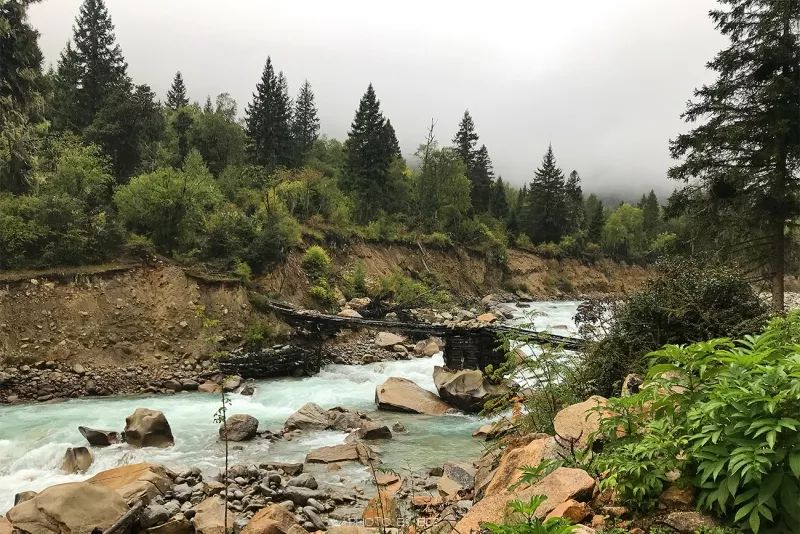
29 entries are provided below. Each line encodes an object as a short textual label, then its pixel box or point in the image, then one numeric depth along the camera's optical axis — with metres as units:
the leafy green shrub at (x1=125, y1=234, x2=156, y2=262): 24.17
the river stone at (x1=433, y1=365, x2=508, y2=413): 16.52
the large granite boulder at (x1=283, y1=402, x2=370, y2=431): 14.70
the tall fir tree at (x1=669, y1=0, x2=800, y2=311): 14.33
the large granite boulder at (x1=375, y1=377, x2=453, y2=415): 16.62
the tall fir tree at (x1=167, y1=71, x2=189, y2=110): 77.69
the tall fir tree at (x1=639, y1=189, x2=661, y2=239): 95.28
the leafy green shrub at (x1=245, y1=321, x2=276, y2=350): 23.67
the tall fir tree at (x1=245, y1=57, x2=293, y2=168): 53.94
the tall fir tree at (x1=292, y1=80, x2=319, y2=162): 70.06
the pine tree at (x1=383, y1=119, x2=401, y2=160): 55.63
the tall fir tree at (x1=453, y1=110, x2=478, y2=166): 71.94
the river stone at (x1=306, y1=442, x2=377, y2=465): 11.60
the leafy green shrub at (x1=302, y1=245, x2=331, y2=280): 33.66
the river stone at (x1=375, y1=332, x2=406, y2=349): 26.98
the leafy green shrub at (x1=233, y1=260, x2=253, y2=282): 26.14
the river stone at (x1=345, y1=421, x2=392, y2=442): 13.64
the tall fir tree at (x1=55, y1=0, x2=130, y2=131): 39.22
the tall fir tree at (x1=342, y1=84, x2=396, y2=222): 52.09
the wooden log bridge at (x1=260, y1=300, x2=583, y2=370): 21.50
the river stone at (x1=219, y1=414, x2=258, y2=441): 13.47
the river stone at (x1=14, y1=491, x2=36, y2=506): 8.97
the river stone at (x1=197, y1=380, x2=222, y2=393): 19.25
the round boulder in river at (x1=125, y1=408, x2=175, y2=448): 12.62
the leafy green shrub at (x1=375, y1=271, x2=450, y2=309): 36.47
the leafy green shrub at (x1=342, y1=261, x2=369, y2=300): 35.03
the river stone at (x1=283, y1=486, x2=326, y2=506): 9.29
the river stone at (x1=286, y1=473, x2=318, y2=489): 9.97
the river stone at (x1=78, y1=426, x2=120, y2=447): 12.53
